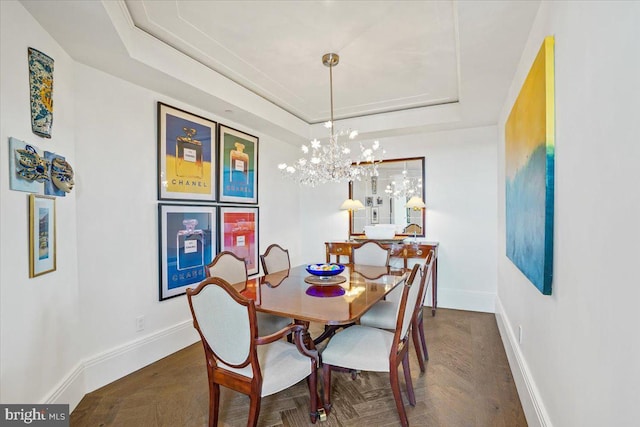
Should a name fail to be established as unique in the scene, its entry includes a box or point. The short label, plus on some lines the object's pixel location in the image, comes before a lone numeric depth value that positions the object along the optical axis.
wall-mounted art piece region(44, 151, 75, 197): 1.96
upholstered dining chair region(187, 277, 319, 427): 1.61
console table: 4.04
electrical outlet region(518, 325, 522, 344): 2.28
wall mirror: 4.47
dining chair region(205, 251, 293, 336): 2.49
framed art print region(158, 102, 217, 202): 2.95
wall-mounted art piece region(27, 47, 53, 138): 1.81
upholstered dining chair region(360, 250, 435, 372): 2.41
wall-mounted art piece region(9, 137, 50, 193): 1.62
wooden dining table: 1.86
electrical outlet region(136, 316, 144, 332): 2.74
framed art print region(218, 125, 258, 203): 3.66
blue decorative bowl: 2.64
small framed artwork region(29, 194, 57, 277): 1.77
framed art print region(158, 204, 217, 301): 2.97
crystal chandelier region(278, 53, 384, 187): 2.80
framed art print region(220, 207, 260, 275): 3.68
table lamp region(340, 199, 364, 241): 4.65
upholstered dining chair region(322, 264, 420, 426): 1.88
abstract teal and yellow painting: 1.46
